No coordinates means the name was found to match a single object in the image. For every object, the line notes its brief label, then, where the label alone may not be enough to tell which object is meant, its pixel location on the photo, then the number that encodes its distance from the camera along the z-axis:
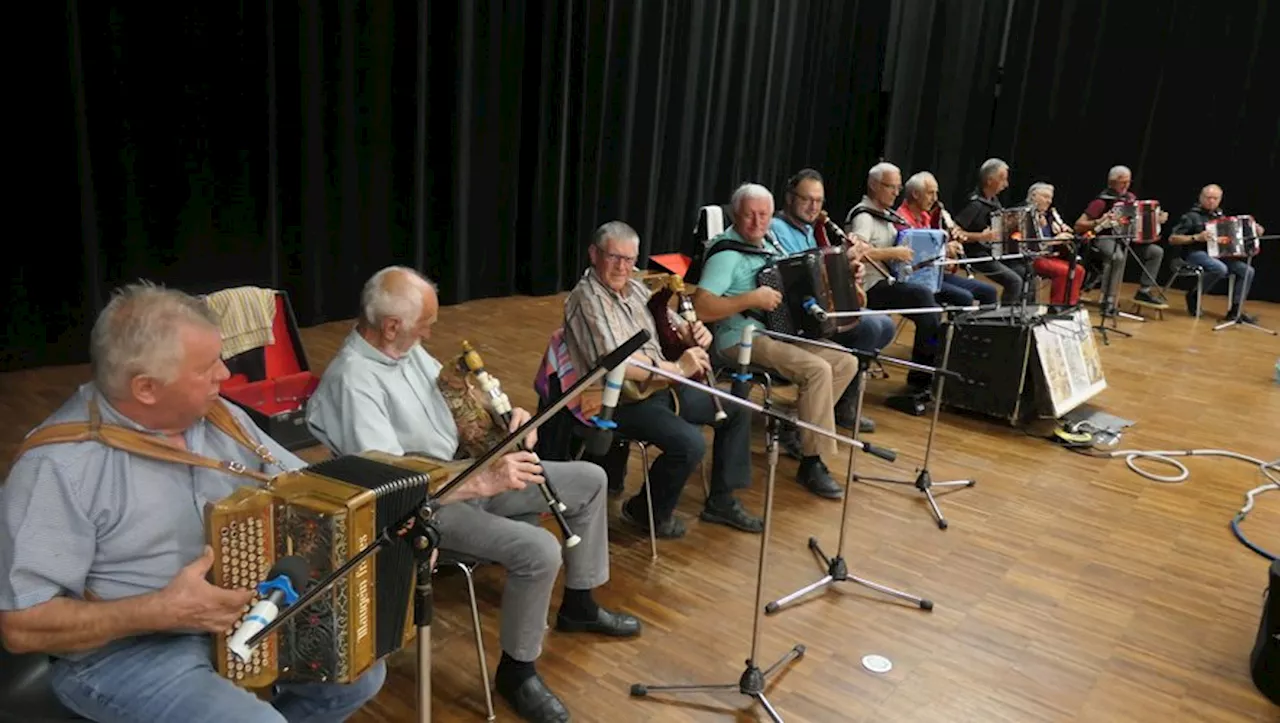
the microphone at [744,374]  3.27
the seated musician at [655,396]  3.35
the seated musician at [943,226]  5.78
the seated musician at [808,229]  4.56
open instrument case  3.87
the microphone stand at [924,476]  3.58
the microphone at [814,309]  4.09
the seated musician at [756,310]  4.09
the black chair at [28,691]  1.69
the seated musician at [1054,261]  7.21
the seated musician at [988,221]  6.82
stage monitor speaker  2.80
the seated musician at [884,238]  5.36
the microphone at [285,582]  1.59
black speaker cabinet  5.05
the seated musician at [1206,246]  8.27
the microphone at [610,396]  1.86
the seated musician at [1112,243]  8.02
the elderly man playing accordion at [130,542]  1.60
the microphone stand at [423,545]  1.48
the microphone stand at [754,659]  2.49
